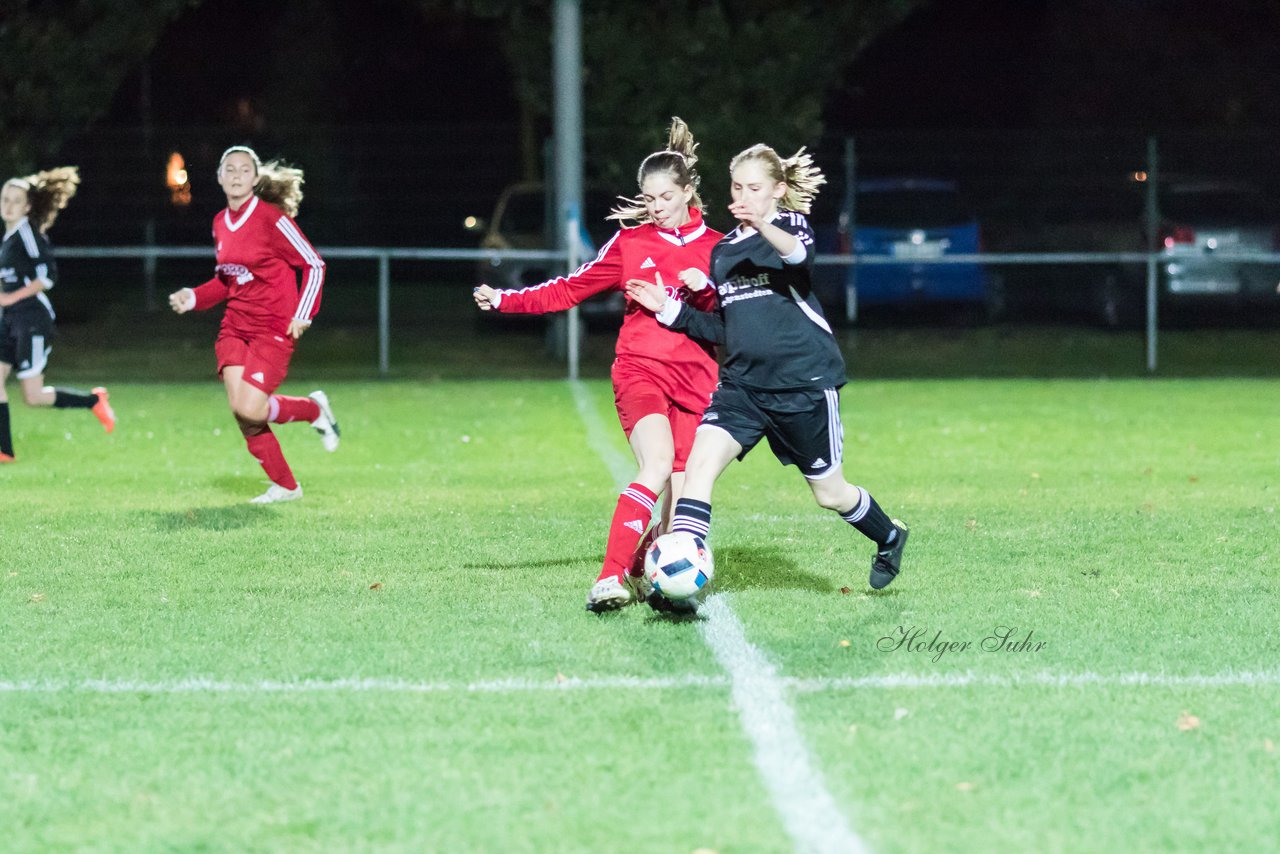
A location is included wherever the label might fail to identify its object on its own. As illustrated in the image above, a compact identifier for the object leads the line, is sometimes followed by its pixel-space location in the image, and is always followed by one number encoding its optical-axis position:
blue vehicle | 41.25
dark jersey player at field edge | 22.80
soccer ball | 11.80
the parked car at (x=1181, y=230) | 40.22
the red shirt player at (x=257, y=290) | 18.16
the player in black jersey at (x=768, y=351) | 12.45
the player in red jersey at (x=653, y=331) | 13.10
